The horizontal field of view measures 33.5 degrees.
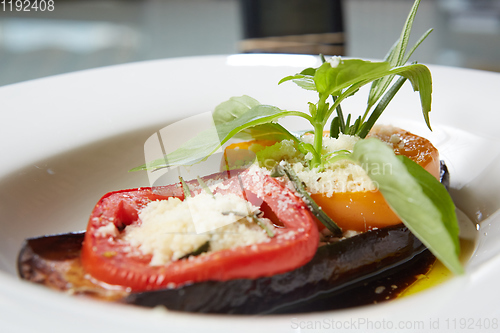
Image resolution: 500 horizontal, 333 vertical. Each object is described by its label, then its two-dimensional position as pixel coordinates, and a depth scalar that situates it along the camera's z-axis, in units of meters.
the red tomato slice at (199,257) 0.22
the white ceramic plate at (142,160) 0.19
